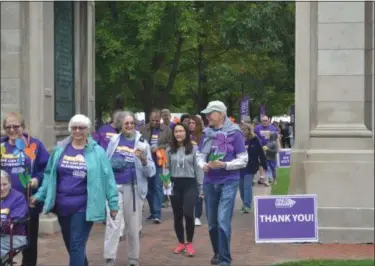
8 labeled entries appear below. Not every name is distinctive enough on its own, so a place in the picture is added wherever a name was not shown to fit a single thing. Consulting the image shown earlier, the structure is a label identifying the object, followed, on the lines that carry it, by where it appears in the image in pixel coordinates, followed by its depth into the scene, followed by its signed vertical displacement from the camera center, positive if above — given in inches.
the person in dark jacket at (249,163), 540.1 -43.3
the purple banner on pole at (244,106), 1205.3 +8.3
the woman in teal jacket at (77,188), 265.7 -30.0
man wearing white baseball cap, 318.0 -25.4
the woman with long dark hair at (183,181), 360.5 -37.4
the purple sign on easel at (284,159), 1057.6 -75.5
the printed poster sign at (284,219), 355.9 -57.2
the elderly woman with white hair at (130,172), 331.3 -29.9
